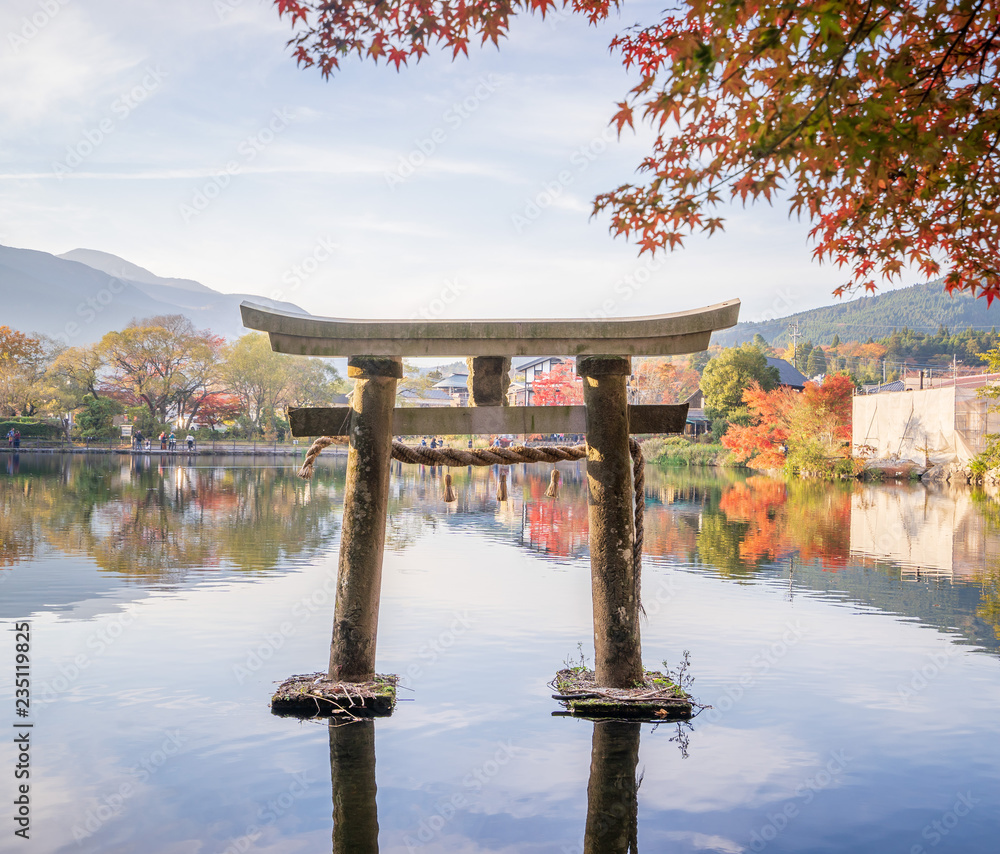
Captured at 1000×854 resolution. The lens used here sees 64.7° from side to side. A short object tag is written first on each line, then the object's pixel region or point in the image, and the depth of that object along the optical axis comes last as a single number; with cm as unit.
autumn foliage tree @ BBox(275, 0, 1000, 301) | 338
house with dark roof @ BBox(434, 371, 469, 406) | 7506
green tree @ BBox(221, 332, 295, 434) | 5244
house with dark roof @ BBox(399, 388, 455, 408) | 5578
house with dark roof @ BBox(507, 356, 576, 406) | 7088
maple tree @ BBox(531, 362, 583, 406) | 5469
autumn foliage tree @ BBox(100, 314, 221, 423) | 4756
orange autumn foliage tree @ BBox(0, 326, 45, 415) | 4675
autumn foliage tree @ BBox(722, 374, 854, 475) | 3416
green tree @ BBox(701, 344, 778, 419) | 4484
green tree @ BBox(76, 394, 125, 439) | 4509
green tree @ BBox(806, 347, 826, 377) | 8369
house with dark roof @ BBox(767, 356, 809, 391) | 5531
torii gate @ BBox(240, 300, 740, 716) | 538
